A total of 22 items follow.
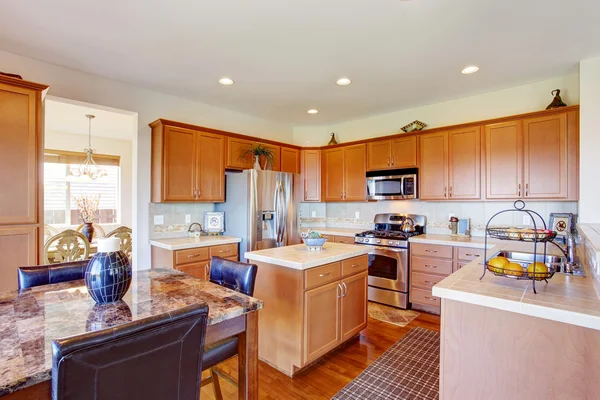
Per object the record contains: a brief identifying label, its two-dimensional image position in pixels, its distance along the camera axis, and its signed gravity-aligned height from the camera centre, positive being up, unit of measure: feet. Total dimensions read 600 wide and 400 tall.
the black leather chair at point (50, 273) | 5.56 -1.44
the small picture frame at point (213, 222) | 13.17 -0.98
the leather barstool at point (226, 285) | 5.04 -1.74
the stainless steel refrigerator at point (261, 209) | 12.39 -0.38
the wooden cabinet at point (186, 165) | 11.24 +1.39
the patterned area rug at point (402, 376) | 6.85 -4.45
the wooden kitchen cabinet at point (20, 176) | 7.36 +0.59
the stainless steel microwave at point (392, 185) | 13.32 +0.74
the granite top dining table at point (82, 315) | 2.87 -1.56
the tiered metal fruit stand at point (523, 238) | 4.36 -0.57
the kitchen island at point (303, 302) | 7.37 -2.69
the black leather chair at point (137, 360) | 2.43 -1.49
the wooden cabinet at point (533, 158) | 9.83 +1.52
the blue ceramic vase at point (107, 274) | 4.32 -1.09
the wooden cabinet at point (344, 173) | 15.02 +1.43
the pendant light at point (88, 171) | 18.02 +1.81
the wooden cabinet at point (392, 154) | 13.38 +2.20
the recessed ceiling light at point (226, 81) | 10.82 +4.39
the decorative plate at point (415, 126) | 13.42 +3.39
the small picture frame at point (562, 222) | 10.11 -0.73
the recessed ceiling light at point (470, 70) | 9.78 +4.39
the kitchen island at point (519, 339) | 3.85 -1.96
